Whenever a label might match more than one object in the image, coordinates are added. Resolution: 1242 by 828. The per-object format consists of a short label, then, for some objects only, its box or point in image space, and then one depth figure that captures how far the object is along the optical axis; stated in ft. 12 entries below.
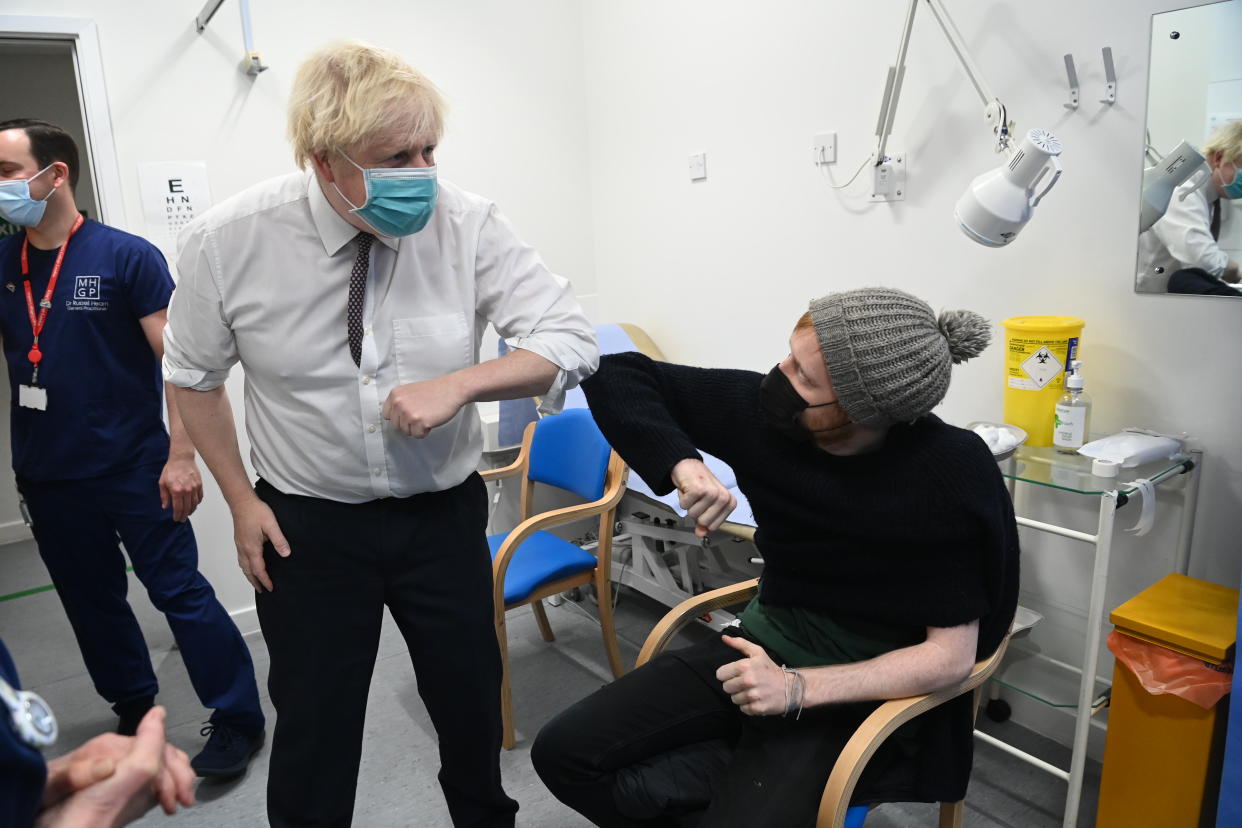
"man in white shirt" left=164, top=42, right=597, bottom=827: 4.14
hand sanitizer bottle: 6.02
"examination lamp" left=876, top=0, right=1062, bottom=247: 5.43
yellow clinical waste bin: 5.15
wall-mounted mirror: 5.51
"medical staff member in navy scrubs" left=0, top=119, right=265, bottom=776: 6.66
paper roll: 5.45
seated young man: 4.15
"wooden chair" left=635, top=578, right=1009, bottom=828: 3.96
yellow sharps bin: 6.15
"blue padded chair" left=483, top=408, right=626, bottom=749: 7.41
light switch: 9.68
